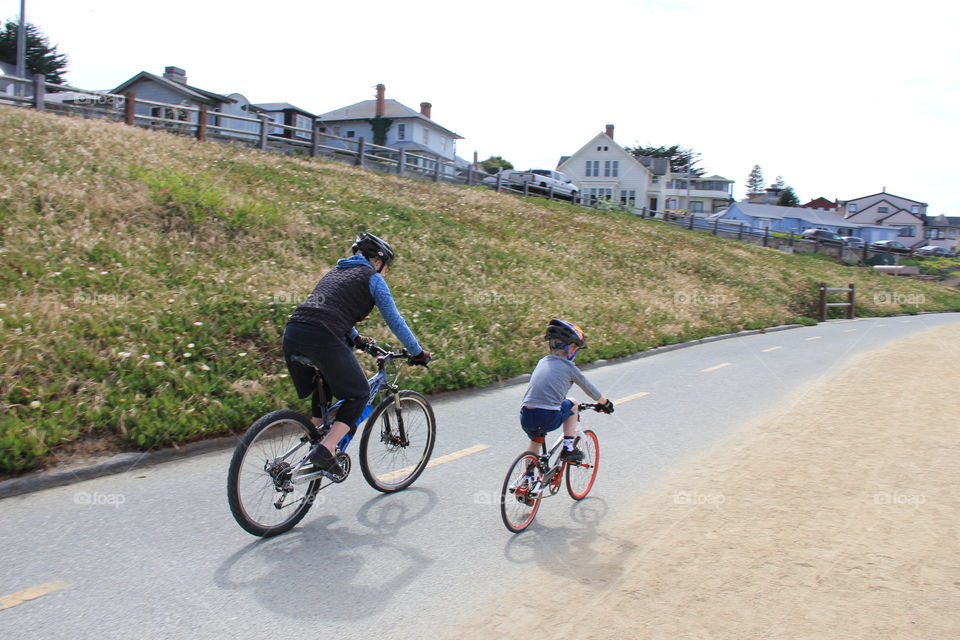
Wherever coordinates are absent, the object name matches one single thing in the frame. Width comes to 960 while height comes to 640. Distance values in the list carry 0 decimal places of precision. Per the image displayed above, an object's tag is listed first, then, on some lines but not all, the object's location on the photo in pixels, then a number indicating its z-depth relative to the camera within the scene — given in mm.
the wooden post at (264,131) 23359
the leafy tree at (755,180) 170625
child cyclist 5156
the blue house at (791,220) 89875
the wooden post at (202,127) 21406
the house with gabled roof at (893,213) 96062
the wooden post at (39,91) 17719
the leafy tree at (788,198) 120575
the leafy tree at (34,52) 55531
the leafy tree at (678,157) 115938
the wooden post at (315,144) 24977
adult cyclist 4758
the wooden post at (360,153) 27078
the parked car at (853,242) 53388
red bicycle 4953
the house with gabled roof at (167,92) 45719
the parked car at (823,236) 50531
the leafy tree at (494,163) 93912
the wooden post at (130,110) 19859
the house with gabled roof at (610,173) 76500
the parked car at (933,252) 68756
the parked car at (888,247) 57044
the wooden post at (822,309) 24625
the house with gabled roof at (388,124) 63969
